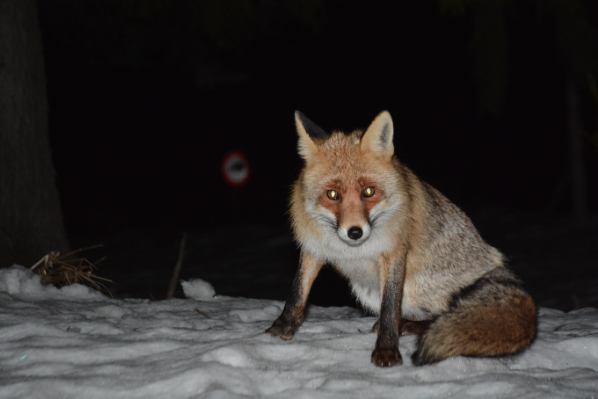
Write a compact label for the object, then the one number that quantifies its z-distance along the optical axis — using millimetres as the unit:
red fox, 2756
